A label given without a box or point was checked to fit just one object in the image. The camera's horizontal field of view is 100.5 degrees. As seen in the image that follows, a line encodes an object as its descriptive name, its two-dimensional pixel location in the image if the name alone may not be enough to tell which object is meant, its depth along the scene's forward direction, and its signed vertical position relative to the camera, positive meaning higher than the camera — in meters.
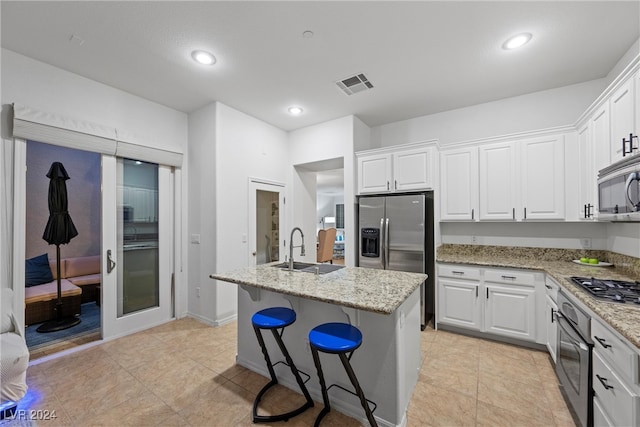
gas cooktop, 1.62 -0.51
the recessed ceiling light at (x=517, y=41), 2.23 +1.49
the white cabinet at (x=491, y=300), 2.71 -0.94
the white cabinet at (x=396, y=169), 3.41 +0.61
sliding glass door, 3.07 -0.38
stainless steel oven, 1.59 -0.97
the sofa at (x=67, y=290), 3.34 -1.02
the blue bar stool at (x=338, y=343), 1.46 -0.73
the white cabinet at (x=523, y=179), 2.87 +0.40
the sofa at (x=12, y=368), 1.76 -1.04
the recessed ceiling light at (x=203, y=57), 2.48 +1.51
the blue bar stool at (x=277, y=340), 1.80 -0.93
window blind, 2.43 +0.82
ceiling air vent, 2.95 +1.51
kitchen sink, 2.42 -0.51
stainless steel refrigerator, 3.34 -0.28
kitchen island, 1.69 -0.80
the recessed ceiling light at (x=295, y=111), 3.69 +1.47
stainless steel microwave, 1.69 +0.17
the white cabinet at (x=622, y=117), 1.84 +0.72
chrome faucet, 2.39 -0.42
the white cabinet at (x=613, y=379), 1.19 -0.82
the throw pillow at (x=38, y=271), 3.66 -0.79
